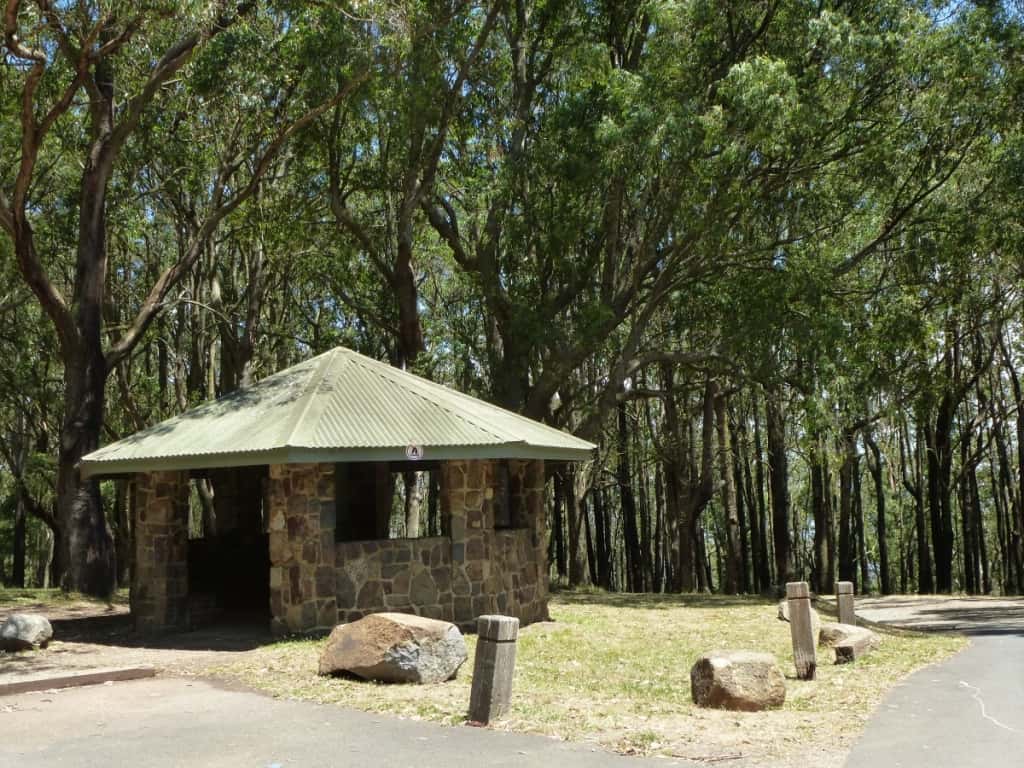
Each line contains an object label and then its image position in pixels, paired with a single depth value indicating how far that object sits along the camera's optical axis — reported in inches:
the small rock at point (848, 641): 437.1
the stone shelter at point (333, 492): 497.0
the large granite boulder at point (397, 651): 371.2
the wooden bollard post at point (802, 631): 380.5
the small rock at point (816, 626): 479.2
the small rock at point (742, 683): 323.6
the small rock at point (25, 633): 472.1
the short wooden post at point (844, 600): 530.9
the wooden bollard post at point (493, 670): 303.9
